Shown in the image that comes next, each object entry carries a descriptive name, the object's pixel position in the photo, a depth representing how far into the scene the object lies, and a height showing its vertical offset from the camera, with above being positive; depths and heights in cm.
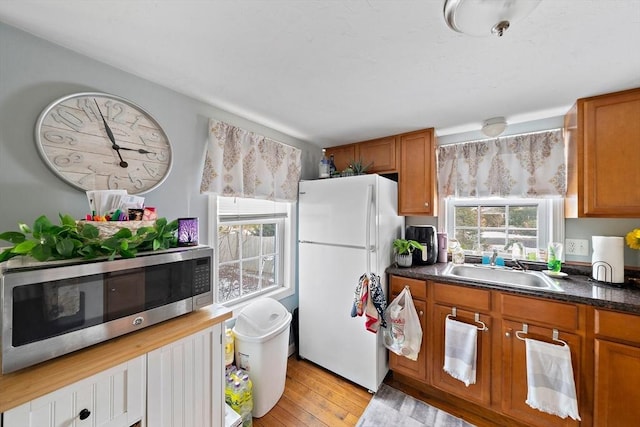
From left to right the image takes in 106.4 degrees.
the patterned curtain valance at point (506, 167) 188 +43
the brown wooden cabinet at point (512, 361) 132 -90
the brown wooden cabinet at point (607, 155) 147 +40
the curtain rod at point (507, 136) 189 +69
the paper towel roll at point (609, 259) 158 -28
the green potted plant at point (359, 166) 236 +49
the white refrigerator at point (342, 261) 194 -40
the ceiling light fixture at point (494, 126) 190 +72
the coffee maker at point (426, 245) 217 -27
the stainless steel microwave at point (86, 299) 71 -31
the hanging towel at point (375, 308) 181 -70
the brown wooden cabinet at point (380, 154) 232 +62
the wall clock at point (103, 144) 109 +36
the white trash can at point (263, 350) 168 -98
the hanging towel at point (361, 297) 181 -63
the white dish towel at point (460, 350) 166 -96
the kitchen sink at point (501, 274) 175 -47
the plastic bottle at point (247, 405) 153 -123
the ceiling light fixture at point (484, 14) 82 +73
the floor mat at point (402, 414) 167 -145
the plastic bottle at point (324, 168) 247 +49
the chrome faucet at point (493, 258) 208 -37
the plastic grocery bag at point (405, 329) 186 -89
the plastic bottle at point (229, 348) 170 -95
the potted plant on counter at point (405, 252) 207 -32
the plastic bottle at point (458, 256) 218 -37
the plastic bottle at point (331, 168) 251 +50
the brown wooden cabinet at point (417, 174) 213 +38
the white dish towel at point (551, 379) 138 -97
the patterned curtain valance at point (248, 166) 167 +40
